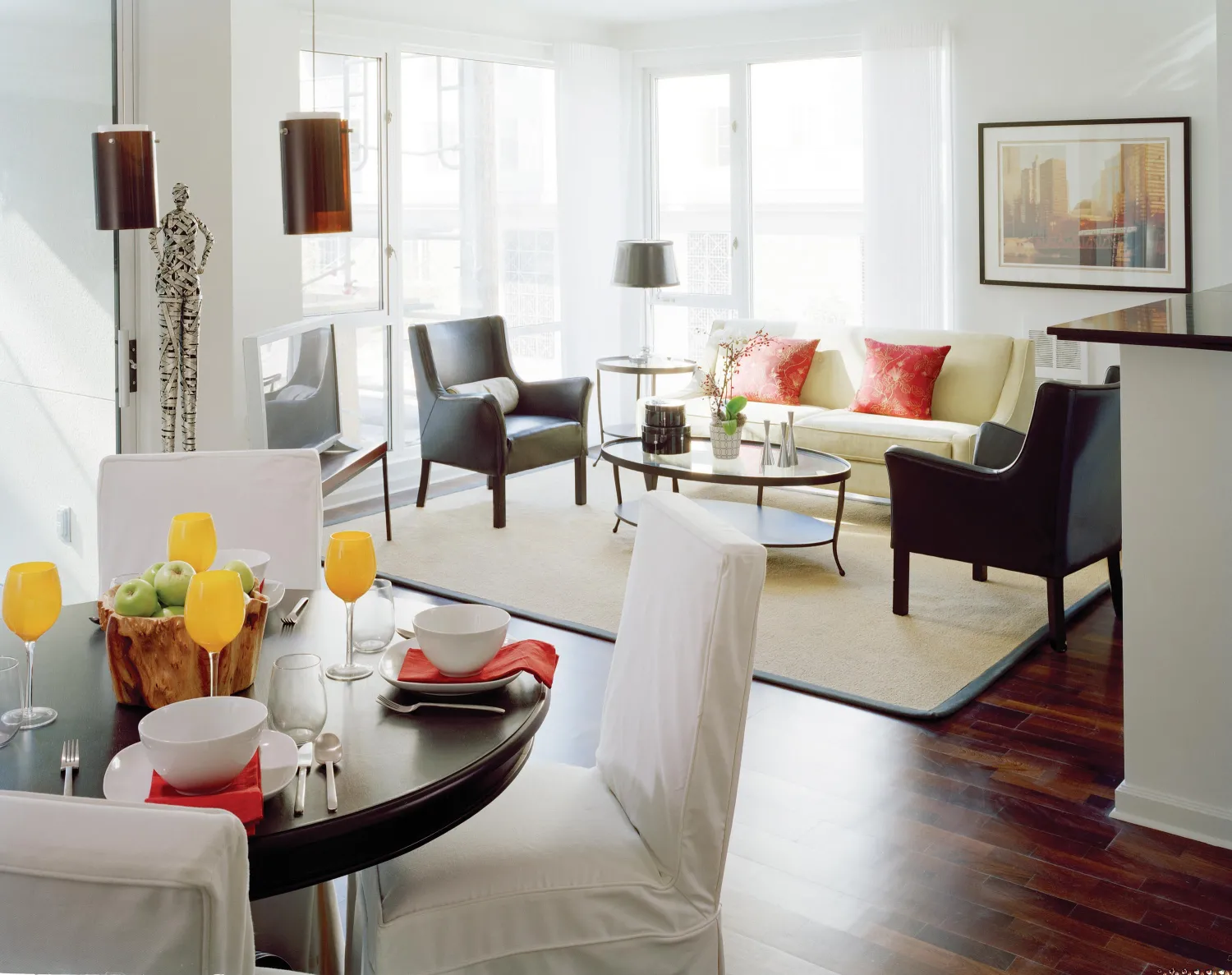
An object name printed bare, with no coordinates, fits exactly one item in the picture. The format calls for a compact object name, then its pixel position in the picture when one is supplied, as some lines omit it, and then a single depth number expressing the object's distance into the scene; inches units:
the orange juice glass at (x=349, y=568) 74.3
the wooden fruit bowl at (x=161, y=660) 67.8
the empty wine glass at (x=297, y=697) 62.4
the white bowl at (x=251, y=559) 80.4
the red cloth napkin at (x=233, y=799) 55.7
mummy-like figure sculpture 144.2
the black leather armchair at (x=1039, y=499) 155.1
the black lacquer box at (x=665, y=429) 219.3
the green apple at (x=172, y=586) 69.6
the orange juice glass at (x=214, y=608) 63.4
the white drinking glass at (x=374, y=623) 80.0
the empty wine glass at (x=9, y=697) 63.6
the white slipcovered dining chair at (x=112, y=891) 37.0
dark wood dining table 57.7
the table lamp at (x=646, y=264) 279.0
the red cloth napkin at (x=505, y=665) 72.3
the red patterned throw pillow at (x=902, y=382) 240.7
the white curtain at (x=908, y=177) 264.2
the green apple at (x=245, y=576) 73.1
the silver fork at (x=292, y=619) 86.1
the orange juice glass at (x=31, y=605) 67.2
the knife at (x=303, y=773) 59.2
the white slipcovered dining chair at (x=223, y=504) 100.3
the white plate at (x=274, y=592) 80.4
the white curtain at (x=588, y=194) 297.6
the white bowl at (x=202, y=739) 56.1
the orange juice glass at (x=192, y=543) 78.0
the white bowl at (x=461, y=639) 71.4
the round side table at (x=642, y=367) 279.6
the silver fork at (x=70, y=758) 61.3
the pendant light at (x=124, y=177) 118.5
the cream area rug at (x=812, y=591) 156.5
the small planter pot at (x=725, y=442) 212.4
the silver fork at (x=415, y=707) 70.0
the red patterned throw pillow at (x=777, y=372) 259.6
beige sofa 228.4
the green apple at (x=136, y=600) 68.4
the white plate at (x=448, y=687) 70.9
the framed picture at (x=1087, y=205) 237.0
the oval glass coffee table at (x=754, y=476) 198.2
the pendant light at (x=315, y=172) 84.9
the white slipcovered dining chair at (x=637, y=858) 68.7
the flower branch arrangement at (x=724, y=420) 212.2
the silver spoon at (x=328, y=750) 62.6
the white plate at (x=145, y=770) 58.6
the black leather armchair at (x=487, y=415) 231.9
